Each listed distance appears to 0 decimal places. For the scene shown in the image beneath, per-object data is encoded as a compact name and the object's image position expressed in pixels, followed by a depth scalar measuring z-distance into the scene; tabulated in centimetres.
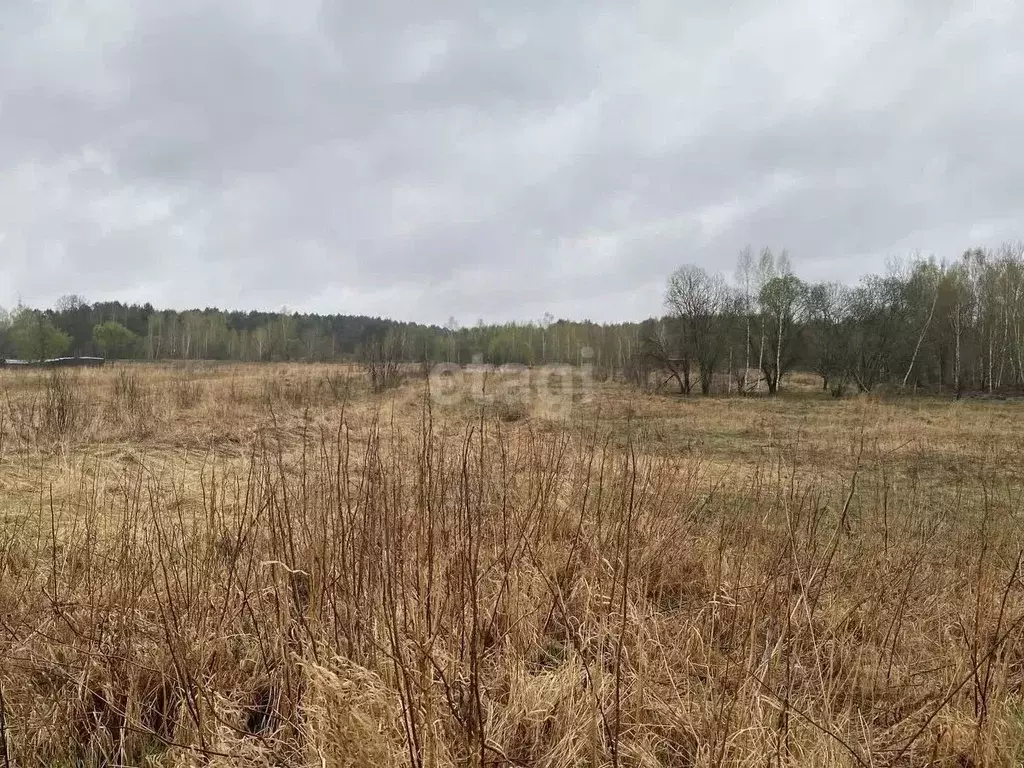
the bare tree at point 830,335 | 3269
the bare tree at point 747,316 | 3293
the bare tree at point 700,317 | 3158
